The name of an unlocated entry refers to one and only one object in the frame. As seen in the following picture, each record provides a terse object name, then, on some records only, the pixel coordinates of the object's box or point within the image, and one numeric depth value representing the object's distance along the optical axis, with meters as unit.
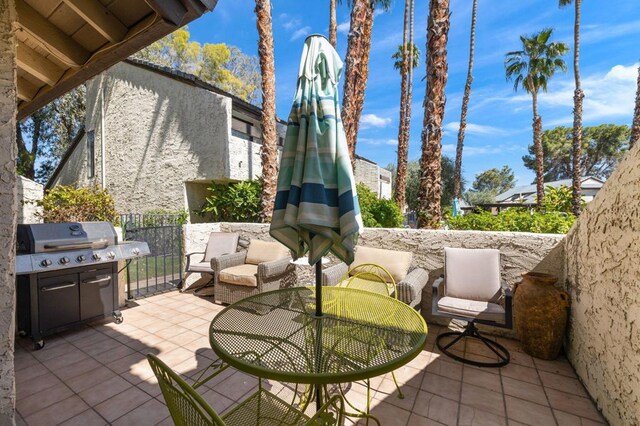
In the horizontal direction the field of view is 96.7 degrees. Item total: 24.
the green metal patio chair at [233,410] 0.97
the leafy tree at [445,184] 21.55
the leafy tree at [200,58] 19.72
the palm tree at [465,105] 15.64
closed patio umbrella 1.72
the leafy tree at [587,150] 31.47
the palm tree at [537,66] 15.00
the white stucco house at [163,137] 8.88
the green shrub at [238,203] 7.91
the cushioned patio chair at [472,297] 3.06
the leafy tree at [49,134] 15.87
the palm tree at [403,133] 12.11
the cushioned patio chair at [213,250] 5.40
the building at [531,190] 21.74
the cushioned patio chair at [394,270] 3.31
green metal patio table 1.48
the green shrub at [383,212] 7.97
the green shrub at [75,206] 6.98
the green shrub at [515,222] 4.32
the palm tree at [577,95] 11.73
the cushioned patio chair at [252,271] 4.48
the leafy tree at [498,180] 48.66
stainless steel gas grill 3.23
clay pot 3.04
